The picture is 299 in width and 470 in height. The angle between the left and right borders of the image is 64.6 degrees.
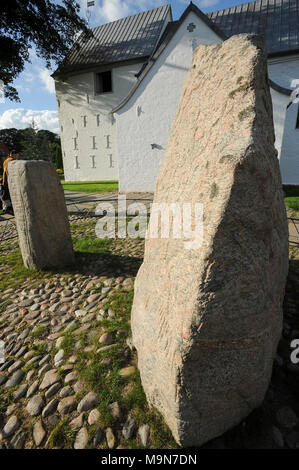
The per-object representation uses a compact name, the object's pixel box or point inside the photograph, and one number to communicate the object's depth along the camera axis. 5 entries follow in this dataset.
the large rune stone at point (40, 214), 3.27
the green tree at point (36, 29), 13.80
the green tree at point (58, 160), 28.93
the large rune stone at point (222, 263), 1.02
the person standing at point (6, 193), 5.61
